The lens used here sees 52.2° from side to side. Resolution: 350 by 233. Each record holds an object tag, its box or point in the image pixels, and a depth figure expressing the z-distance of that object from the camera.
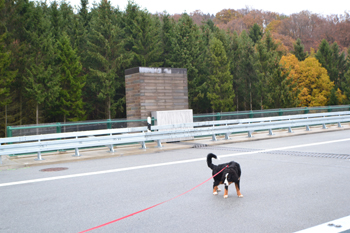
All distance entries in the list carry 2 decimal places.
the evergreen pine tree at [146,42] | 52.41
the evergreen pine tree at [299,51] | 64.69
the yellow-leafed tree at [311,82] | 55.56
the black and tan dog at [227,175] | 5.91
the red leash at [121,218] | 4.73
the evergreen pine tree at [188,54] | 52.38
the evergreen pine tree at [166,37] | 55.59
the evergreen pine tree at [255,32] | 71.06
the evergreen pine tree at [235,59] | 61.29
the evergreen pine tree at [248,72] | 60.41
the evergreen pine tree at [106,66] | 48.09
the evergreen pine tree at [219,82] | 52.19
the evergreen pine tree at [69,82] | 45.25
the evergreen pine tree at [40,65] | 41.09
